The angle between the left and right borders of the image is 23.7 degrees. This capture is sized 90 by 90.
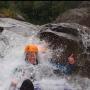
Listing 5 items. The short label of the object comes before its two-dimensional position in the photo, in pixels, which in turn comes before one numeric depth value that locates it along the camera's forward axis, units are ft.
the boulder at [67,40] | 15.81
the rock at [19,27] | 17.24
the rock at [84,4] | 23.31
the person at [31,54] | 15.15
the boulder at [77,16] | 19.80
